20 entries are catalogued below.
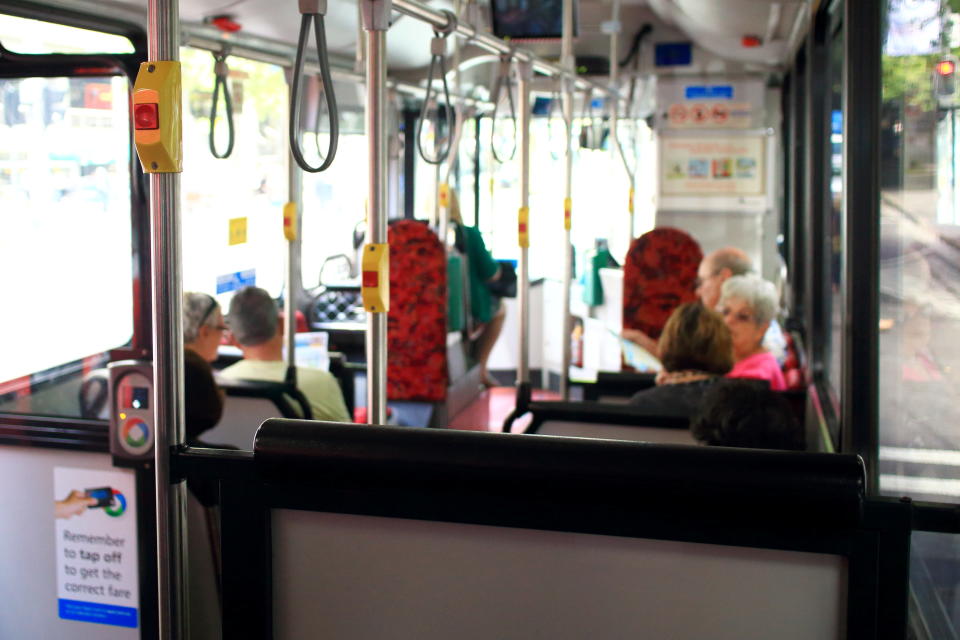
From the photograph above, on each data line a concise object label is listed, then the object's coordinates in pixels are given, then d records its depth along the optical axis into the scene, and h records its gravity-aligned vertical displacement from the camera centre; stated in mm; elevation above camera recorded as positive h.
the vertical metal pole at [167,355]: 1599 -124
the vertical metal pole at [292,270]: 4156 +11
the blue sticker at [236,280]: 3855 -26
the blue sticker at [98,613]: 2051 -657
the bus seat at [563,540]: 1229 -328
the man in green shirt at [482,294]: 6227 -143
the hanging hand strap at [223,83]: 3611 +649
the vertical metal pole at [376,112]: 2209 +335
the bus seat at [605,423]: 2912 -423
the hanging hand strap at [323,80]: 1836 +330
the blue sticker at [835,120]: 4320 +609
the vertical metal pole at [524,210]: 3961 +226
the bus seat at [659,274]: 5344 -24
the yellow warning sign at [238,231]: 3829 +152
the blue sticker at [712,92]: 6719 +1105
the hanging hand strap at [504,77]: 3549 +637
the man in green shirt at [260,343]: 3816 -254
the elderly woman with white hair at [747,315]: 3982 -174
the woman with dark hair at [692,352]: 3207 -252
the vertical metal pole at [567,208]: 4648 +279
